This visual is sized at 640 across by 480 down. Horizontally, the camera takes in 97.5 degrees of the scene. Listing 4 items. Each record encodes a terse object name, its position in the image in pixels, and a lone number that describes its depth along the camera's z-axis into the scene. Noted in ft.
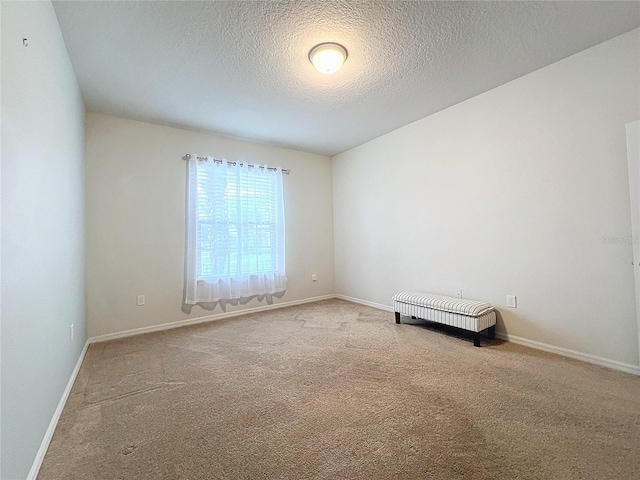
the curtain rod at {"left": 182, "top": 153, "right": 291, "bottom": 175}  12.25
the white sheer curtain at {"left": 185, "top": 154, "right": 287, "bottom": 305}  12.19
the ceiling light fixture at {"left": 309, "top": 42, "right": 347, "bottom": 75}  7.02
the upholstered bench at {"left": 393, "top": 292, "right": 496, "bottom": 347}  8.93
